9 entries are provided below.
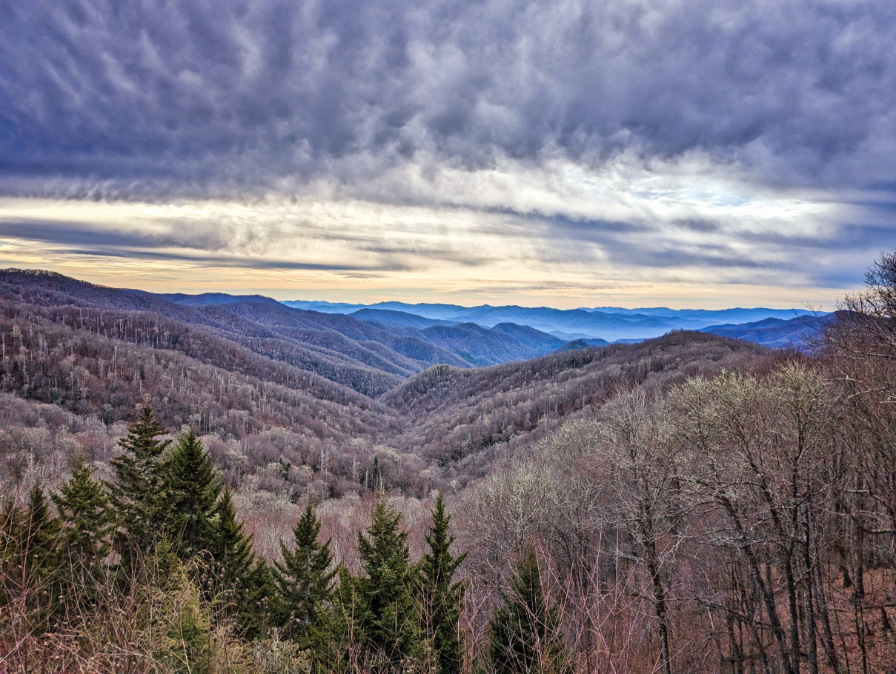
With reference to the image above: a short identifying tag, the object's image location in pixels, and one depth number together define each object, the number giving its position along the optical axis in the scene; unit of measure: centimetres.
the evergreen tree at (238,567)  1625
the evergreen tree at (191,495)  1681
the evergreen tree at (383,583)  1128
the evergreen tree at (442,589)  1132
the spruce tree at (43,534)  1160
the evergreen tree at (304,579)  1741
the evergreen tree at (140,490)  1598
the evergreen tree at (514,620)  1178
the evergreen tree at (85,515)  1473
